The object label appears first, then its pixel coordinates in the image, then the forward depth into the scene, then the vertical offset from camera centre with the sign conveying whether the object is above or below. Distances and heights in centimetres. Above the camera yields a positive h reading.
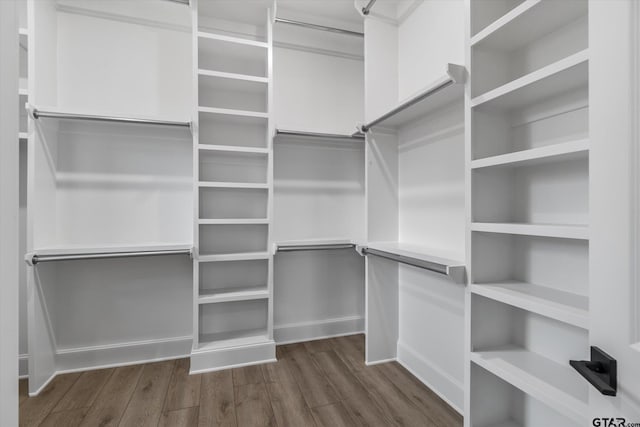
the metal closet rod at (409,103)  128 +58
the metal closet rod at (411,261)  126 -24
